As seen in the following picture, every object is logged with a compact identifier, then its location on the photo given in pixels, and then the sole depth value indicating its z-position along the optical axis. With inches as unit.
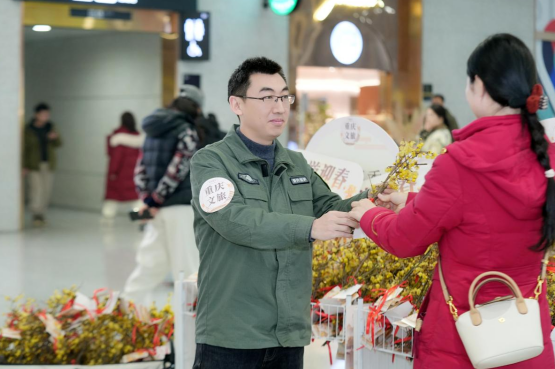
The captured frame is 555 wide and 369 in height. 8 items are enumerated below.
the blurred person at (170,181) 197.5
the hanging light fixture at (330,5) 396.2
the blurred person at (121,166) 401.4
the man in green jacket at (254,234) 77.0
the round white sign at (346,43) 402.0
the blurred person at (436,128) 270.7
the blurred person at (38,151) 408.5
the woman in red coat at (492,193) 66.4
